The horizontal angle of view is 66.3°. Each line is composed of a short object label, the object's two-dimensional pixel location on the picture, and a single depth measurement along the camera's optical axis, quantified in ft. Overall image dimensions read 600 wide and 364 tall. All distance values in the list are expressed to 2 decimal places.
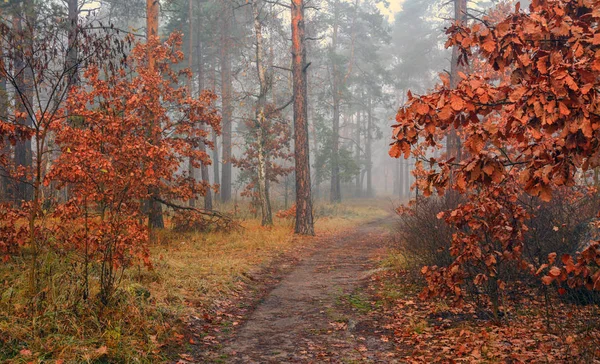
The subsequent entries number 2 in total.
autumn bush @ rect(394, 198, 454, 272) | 24.98
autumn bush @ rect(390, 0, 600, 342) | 9.14
